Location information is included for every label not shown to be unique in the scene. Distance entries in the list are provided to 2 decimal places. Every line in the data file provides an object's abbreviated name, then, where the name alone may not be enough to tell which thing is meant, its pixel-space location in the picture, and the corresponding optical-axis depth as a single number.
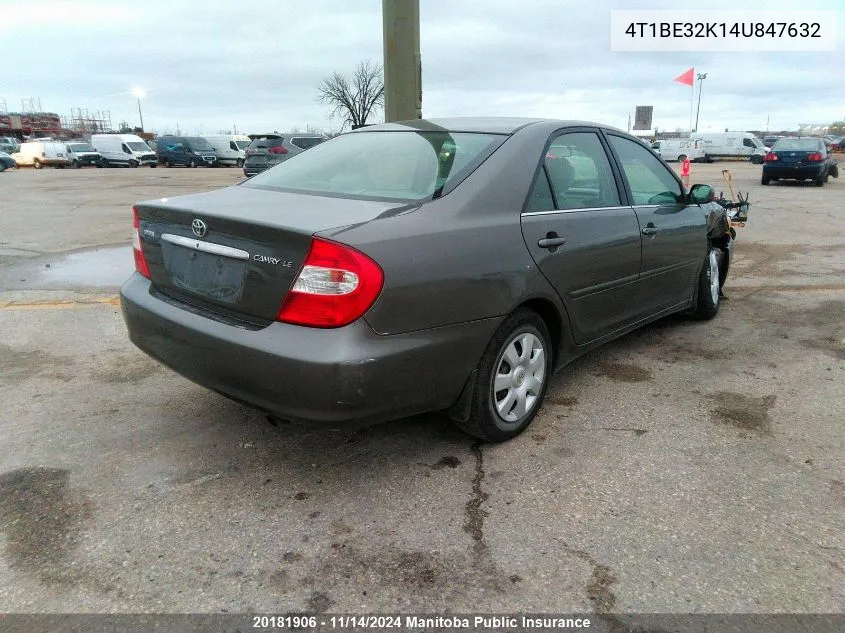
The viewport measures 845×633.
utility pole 6.15
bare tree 66.50
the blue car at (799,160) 19.70
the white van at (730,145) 42.53
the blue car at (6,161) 34.22
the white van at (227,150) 38.88
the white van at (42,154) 39.22
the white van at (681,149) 42.75
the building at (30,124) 81.38
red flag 12.83
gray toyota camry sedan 2.43
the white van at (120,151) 38.75
